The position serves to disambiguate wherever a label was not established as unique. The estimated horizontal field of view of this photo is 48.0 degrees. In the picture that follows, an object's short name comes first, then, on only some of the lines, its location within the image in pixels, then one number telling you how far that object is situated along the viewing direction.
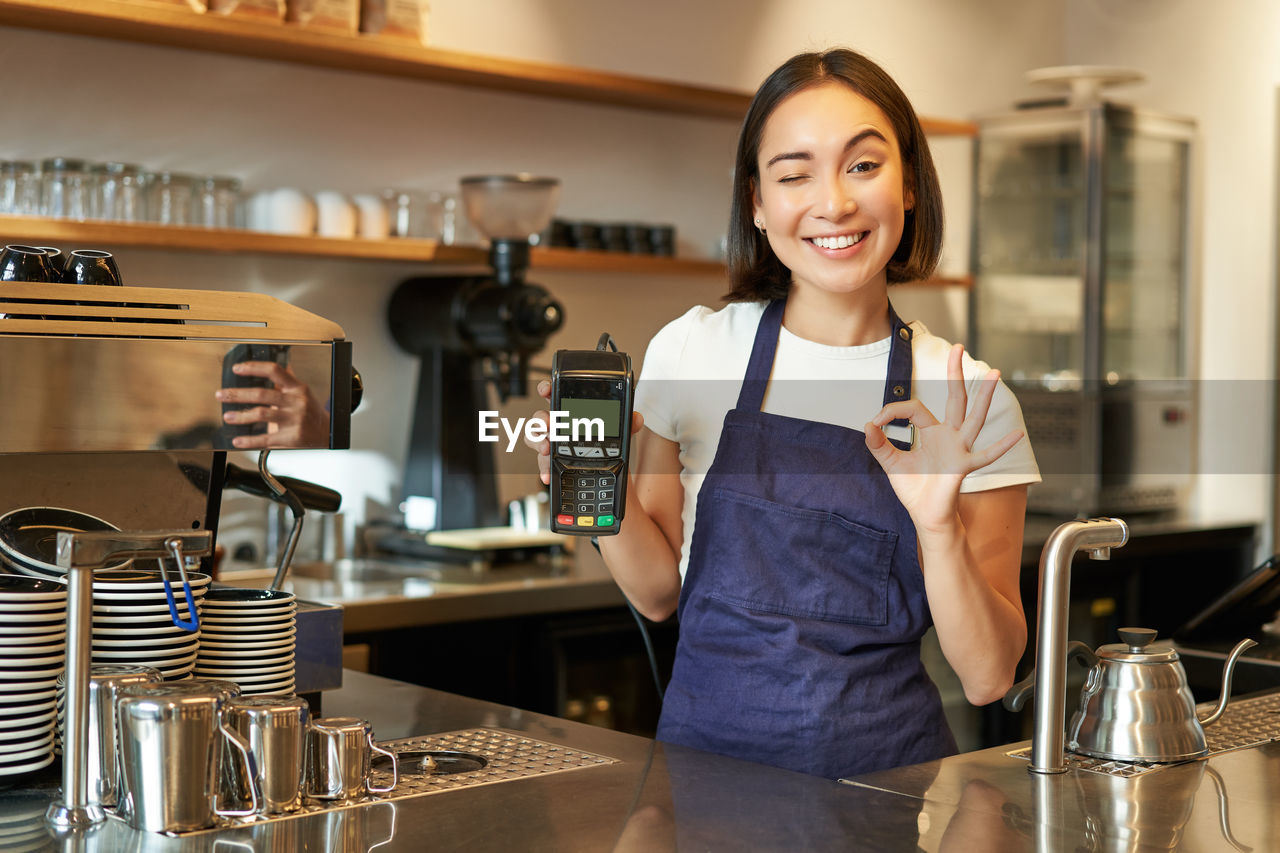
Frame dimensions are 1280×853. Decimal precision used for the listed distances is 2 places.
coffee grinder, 3.03
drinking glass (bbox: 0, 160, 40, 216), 2.56
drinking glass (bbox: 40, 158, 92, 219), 2.60
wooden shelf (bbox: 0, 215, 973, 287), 2.54
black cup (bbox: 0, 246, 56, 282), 1.31
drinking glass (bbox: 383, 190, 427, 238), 3.14
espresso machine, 1.25
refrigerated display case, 4.10
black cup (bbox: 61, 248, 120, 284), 1.36
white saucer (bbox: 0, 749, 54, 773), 1.24
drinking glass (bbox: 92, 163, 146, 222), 2.65
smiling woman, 1.56
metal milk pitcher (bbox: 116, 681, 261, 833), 1.12
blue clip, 1.17
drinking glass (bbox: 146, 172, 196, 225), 2.73
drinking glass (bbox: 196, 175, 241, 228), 2.78
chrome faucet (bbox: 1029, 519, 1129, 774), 1.31
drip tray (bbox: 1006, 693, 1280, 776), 1.41
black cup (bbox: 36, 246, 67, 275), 1.34
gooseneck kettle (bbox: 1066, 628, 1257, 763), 1.42
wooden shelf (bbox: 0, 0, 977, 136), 2.60
